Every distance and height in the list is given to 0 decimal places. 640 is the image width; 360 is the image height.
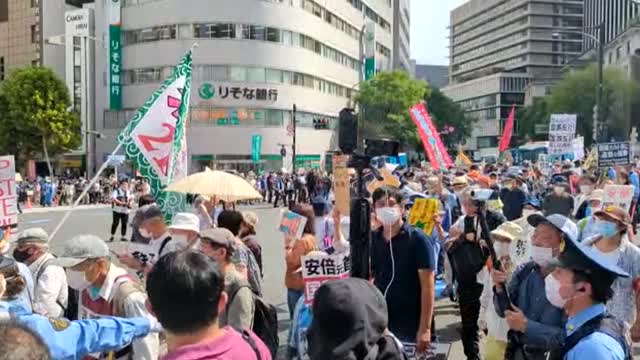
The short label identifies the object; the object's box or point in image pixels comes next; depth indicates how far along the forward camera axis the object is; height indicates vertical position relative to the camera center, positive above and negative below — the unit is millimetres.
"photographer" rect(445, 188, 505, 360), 6879 -1132
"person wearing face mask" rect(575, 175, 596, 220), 11258 -673
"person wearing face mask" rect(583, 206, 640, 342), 5559 -823
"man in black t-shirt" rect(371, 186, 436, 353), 5254 -935
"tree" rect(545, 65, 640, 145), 62531 +5846
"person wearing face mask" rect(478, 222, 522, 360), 5117 -1201
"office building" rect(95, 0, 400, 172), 53844 +6680
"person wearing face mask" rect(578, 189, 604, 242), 6095 -662
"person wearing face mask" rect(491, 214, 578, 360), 3988 -955
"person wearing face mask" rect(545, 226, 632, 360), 2818 -610
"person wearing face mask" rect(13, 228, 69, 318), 5219 -941
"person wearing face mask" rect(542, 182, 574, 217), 12086 -808
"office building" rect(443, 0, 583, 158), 140250 +22586
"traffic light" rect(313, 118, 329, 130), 60562 +2849
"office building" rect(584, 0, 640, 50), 116075 +26425
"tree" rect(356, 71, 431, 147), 62219 +4878
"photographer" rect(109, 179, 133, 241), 19172 -1635
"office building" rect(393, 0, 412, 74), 96812 +18705
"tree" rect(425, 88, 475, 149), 93438 +5789
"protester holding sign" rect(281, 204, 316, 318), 6703 -931
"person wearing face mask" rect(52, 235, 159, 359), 4133 -752
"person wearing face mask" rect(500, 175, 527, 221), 14070 -894
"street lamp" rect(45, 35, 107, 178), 58375 +4779
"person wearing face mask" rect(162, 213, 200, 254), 6094 -680
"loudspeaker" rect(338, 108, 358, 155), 5605 +212
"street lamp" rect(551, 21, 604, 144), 29212 +2966
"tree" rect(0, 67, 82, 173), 51812 +2873
